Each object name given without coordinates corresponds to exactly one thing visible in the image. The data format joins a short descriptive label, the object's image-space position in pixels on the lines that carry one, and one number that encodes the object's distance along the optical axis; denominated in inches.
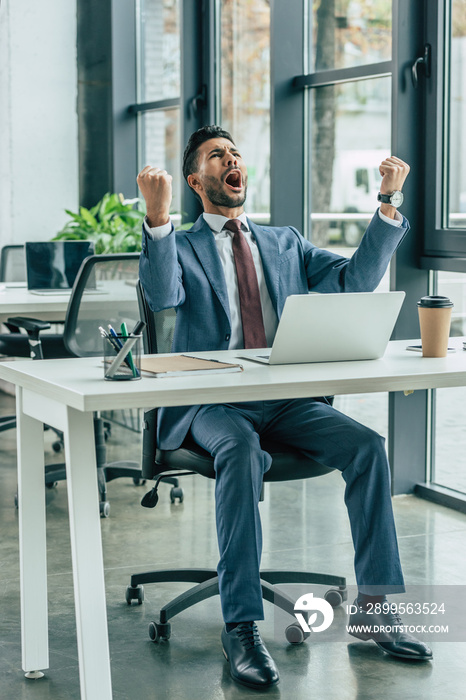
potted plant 202.7
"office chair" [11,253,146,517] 144.5
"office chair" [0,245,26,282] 206.8
